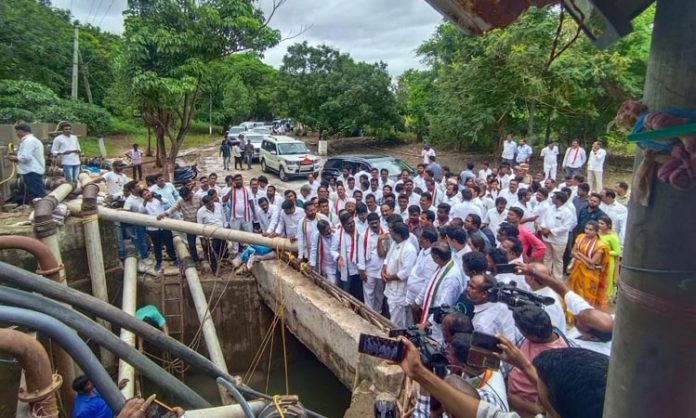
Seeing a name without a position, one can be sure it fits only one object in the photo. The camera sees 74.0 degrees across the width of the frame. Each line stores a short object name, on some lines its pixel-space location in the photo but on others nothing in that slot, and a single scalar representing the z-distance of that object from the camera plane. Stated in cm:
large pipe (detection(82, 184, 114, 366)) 771
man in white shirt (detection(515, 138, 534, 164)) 1403
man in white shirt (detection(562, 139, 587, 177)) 1189
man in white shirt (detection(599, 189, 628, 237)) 666
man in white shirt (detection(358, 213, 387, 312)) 630
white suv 1831
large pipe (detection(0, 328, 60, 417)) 286
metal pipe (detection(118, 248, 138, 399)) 599
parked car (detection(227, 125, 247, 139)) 2861
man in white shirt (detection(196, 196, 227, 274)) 810
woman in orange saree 577
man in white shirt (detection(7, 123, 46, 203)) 802
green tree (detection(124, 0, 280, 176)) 1255
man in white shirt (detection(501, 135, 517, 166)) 1416
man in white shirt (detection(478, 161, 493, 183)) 1040
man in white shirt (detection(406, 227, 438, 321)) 521
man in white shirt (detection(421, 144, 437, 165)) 1627
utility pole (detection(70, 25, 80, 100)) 2116
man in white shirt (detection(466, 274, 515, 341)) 371
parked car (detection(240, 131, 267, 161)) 2320
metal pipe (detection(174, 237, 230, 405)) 704
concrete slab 472
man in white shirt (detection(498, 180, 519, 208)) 822
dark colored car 1416
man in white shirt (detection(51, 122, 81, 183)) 962
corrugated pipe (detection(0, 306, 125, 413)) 292
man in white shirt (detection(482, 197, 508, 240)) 727
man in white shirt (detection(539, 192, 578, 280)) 701
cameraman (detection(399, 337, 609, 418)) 157
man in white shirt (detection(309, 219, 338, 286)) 681
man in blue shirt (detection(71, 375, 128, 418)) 448
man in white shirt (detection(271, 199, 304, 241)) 776
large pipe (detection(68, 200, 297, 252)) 786
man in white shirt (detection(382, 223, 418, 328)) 558
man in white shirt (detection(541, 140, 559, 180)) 1320
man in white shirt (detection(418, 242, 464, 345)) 451
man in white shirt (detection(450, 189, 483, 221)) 766
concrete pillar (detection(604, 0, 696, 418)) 108
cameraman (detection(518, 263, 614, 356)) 291
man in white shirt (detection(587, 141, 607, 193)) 1125
